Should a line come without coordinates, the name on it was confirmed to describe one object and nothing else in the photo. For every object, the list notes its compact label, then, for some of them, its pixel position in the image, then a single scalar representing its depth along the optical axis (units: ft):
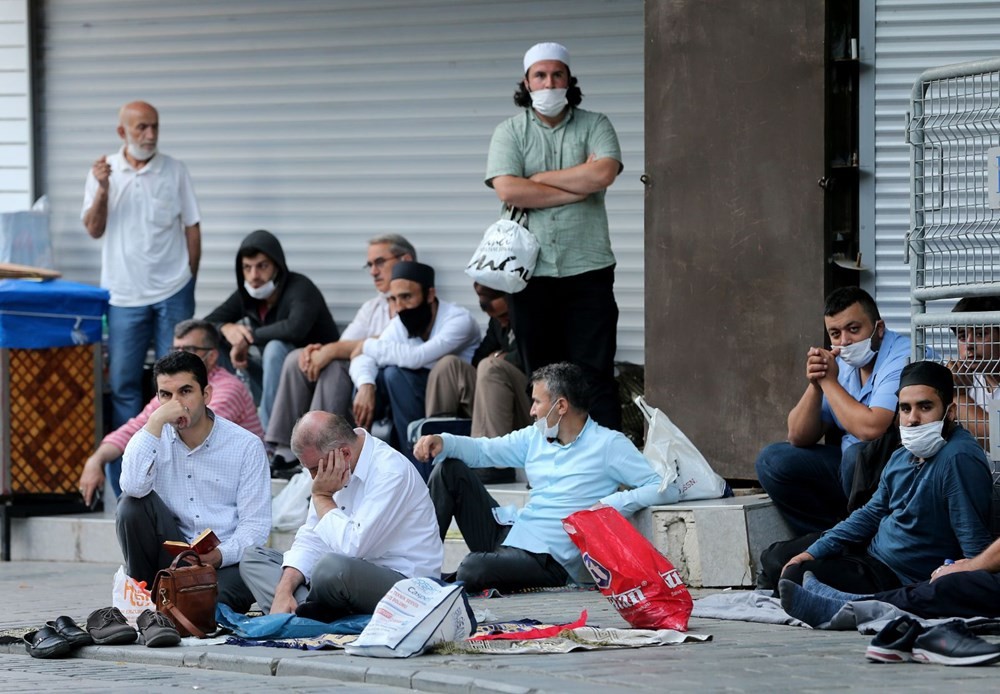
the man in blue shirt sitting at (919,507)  45.39
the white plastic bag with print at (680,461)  56.95
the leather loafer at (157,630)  45.50
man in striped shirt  65.16
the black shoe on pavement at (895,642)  39.75
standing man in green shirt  62.28
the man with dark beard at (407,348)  68.44
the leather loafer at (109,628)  46.34
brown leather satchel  46.73
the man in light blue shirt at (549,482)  55.52
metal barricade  47.96
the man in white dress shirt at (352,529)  46.60
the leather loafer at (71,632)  46.33
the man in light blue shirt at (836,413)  51.88
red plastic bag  45.50
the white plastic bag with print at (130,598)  48.39
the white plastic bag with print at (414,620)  41.91
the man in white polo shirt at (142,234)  76.74
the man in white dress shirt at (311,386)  70.54
